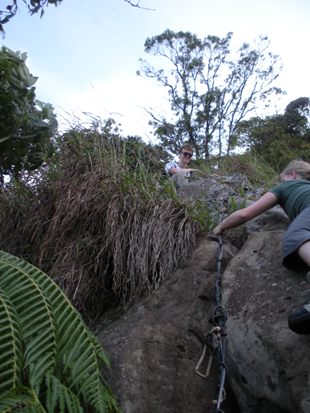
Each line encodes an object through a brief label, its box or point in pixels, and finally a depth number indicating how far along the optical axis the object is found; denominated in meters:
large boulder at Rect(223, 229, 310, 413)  2.09
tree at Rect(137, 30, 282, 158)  26.42
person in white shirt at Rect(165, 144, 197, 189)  4.61
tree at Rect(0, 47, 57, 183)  3.83
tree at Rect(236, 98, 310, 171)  9.10
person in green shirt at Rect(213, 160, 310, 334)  2.09
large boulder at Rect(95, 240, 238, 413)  2.38
